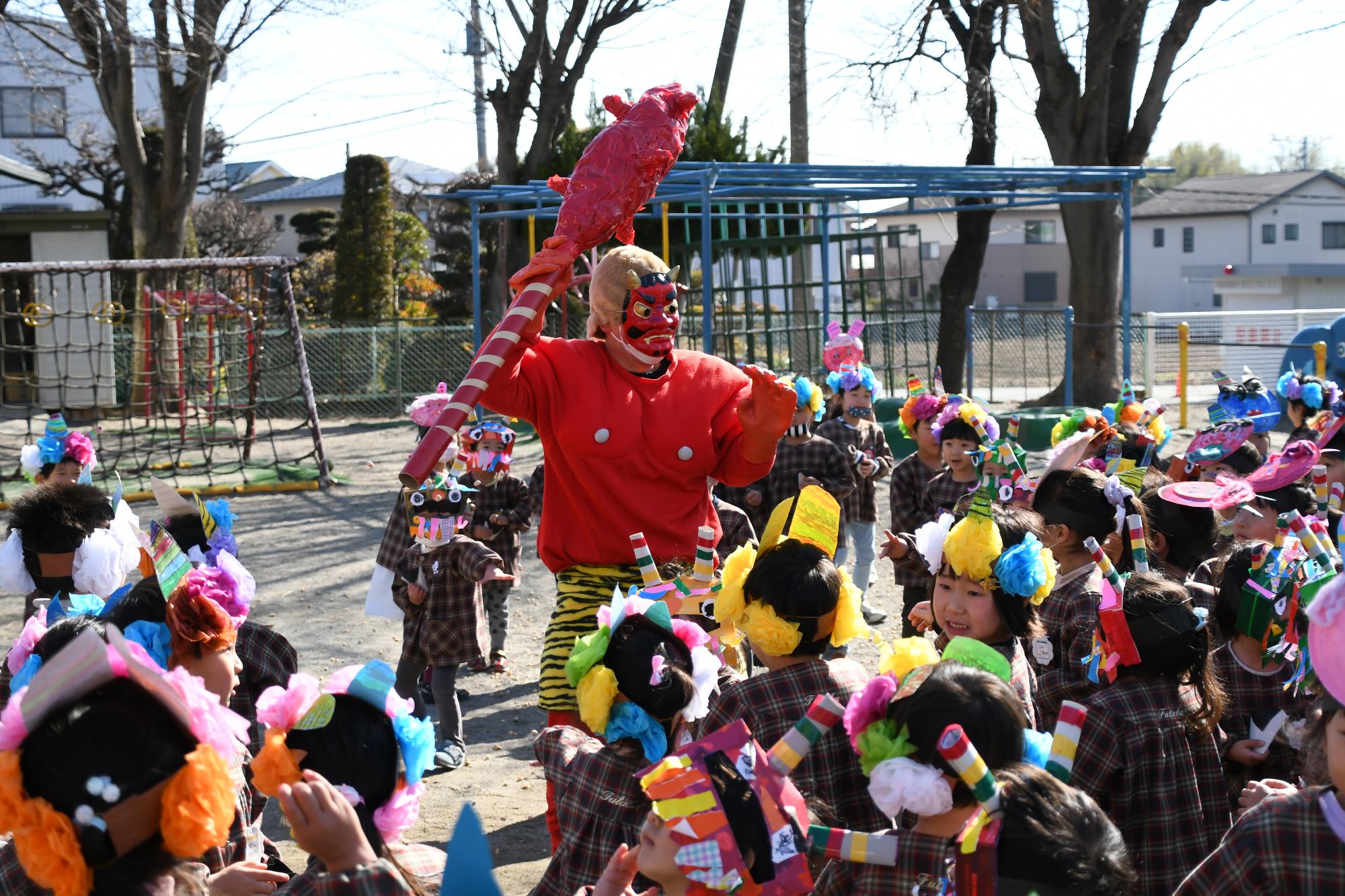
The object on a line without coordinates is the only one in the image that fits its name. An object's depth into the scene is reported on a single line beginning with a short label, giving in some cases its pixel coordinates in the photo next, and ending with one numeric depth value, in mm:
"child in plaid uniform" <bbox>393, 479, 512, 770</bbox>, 5500
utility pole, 21016
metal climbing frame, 11352
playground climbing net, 13742
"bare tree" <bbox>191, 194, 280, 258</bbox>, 31609
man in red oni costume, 3949
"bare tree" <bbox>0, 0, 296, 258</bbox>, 17797
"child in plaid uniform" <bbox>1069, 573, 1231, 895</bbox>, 2939
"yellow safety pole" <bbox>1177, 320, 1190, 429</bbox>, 16188
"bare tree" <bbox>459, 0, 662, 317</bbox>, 20531
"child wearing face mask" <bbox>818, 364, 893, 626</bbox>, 7578
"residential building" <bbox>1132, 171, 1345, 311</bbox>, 49219
